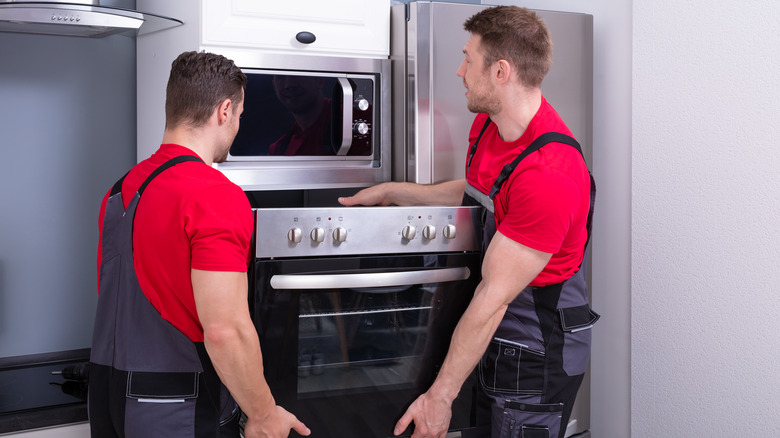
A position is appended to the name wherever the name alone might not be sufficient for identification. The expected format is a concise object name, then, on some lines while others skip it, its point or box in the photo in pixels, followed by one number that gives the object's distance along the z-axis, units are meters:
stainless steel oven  1.48
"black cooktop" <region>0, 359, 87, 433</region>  1.68
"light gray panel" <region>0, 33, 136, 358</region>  2.09
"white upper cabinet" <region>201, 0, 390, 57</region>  1.84
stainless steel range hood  1.71
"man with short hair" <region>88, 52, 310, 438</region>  1.21
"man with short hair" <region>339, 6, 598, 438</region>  1.46
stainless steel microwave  1.92
